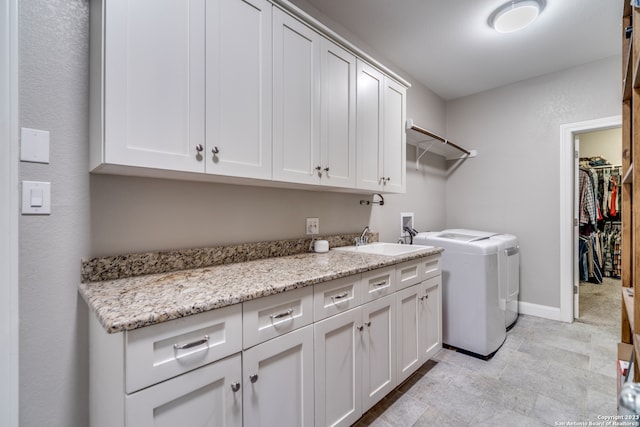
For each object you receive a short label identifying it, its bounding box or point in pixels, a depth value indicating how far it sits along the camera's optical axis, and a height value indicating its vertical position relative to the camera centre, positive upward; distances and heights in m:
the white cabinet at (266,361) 0.77 -0.51
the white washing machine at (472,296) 2.19 -0.66
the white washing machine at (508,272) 2.45 -0.54
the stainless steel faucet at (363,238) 2.26 -0.20
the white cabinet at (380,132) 1.92 +0.61
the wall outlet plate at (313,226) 1.97 -0.08
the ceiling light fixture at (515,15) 1.90 +1.39
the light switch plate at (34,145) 0.99 +0.25
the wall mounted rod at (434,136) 2.45 +0.74
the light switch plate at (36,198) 1.00 +0.06
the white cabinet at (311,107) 1.42 +0.60
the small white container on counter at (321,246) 1.91 -0.21
